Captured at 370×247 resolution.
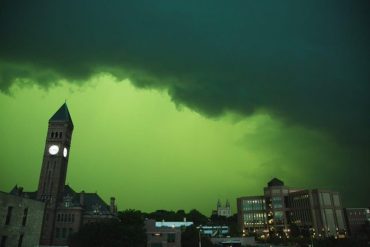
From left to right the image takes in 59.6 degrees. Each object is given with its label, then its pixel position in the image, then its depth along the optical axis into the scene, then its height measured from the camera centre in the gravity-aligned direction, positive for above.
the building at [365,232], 178.80 +3.93
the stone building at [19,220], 53.31 +3.84
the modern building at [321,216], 188.50 +13.38
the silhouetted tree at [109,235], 79.25 +1.64
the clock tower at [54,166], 109.69 +25.97
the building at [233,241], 151.00 -0.12
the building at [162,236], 105.38 +1.73
